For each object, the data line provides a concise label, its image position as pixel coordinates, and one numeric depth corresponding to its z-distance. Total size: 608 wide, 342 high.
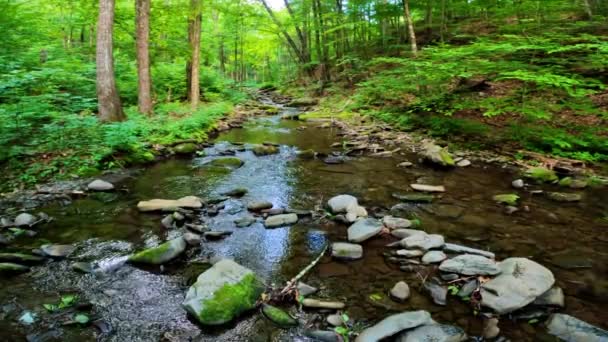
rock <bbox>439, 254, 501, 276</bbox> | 3.64
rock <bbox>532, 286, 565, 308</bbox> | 3.27
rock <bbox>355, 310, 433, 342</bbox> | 2.84
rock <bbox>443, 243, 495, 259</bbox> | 4.09
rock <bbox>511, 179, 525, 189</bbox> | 6.52
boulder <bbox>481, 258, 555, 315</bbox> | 3.19
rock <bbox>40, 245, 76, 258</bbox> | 4.05
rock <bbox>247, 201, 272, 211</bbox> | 5.57
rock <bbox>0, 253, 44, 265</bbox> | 3.85
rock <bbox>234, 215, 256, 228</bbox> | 5.06
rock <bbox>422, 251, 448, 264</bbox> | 4.01
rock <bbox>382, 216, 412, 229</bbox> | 4.86
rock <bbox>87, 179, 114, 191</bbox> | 6.12
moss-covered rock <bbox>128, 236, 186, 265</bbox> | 3.97
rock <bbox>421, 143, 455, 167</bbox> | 7.77
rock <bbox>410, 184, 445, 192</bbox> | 6.39
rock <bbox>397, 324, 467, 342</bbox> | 2.79
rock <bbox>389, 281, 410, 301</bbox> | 3.44
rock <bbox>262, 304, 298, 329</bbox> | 3.07
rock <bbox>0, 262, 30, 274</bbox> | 3.65
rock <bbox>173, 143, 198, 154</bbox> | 8.77
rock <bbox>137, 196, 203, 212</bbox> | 5.39
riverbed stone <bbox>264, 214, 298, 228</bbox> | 5.05
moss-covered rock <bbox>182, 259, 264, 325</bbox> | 3.08
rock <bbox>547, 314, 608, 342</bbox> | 2.79
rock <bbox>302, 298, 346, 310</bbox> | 3.27
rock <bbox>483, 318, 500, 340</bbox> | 2.92
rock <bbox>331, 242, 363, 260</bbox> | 4.20
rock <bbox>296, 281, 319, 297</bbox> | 3.48
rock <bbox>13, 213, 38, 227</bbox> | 4.76
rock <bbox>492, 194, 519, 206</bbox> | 5.78
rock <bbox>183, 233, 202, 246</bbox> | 4.43
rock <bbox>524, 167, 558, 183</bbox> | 6.80
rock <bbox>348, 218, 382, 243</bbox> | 4.55
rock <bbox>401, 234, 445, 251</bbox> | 4.27
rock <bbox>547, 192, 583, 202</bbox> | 5.88
